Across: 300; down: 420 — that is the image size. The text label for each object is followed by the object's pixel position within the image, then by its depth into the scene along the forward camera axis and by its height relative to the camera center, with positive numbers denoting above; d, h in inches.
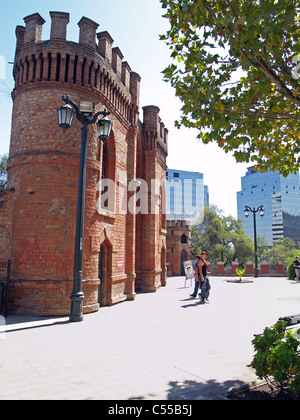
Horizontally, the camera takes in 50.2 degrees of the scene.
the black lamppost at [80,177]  345.1 +86.6
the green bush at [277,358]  151.8 -50.0
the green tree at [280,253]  2724.4 +28.4
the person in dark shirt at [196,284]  532.7 -49.0
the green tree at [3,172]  1389.0 +355.9
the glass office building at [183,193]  4965.6 +1035.9
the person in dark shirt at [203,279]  496.4 -36.1
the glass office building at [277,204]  5935.0 +983.0
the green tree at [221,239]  1980.8 +107.4
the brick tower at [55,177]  382.9 +98.1
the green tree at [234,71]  197.9 +127.4
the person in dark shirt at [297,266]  952.1 -28.7
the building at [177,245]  1434.5 +45.4
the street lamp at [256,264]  1220.4 -30.5
